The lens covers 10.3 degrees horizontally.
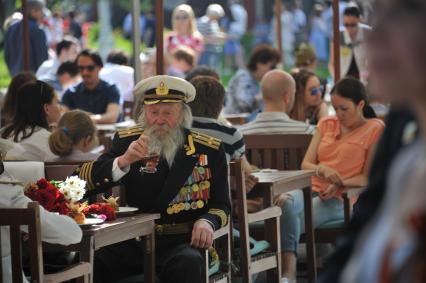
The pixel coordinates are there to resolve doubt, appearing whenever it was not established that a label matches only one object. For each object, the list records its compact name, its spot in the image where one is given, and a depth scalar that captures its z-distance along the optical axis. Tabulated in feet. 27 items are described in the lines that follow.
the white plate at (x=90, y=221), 32.35
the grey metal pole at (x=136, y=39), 55.99
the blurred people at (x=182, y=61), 83.83
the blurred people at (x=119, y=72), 85.86
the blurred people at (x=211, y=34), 137.69
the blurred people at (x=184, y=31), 101.39
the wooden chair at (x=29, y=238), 28.88
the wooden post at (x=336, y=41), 56.58
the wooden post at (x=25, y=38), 64.01
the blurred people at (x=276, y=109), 51.29
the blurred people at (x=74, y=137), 43.80
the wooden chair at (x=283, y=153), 47.60
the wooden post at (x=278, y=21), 92.69
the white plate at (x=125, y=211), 35.29
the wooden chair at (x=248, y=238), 39.48
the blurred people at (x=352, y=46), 77.41
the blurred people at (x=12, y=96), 52.38
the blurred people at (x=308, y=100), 59.25
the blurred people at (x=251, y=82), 78.49
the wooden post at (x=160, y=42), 51.98
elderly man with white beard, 36.20
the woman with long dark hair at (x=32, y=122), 45.40
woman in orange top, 46.64
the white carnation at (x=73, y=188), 33.73
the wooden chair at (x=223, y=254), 37.66
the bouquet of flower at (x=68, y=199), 32.72
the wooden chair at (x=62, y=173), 37.93
